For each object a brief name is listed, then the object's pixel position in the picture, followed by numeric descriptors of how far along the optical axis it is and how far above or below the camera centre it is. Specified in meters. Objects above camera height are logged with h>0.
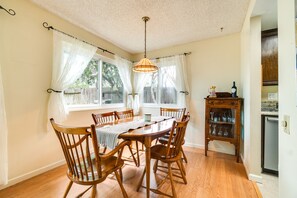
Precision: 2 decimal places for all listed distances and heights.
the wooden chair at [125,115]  2.68 -0.31
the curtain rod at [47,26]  2.23 +1.12
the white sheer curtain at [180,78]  3.41 +0.51
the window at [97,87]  2.81 +0.26
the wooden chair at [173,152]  1.62 -0.65
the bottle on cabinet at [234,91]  2.70 +0.15
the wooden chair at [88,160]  1.19 -0.55
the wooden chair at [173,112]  3.02 -0.29
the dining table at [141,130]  1.58 -0.38
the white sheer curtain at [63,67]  2.29 +0.53
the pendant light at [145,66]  2.29 +0.51
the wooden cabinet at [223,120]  2.59 -0.41
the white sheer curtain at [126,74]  3.74 +0.67
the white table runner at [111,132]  1.58 -0.37
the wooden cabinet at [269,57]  2.40 +0.70
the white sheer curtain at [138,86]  4.01 +0.36
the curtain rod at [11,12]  1.84 +1.11
